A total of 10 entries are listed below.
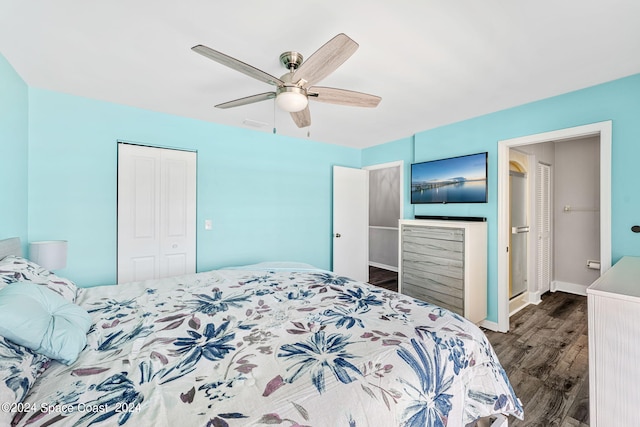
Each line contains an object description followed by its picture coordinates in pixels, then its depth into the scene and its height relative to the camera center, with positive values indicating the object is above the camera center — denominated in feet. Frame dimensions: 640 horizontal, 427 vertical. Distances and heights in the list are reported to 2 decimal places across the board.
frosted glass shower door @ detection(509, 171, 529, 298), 11.46 -0.75
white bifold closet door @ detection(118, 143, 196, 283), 8.92 +0.07
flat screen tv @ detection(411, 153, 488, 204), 9.98 +1.48
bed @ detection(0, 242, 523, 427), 2.67 -1.94
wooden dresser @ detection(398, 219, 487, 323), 9.29 -1.88
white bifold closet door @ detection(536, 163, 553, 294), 12.72 -0.48
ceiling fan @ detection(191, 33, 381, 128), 4.45 +2.79
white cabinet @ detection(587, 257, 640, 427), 4.23 -2.31
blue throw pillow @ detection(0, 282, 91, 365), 3.18 -1.46
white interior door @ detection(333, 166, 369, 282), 13.85 -0.37
